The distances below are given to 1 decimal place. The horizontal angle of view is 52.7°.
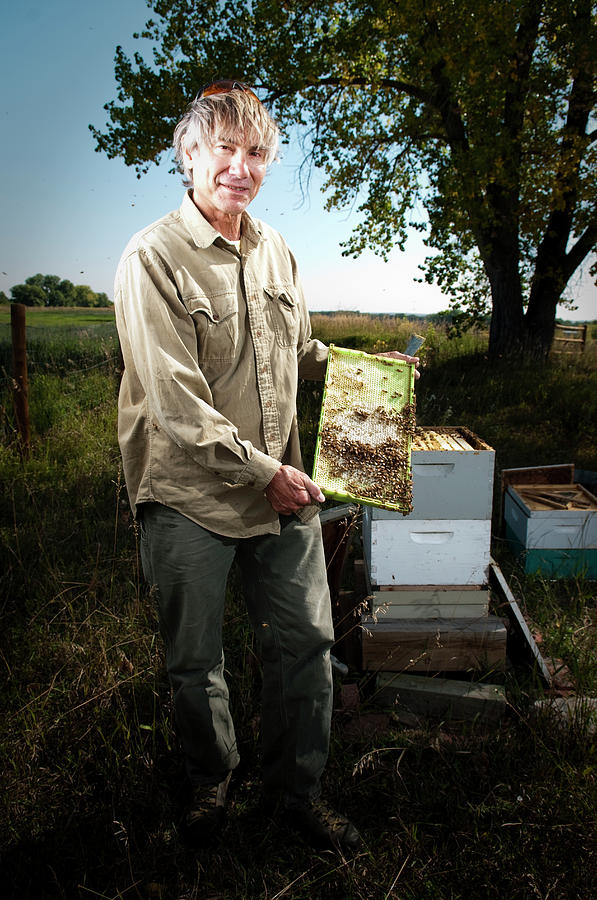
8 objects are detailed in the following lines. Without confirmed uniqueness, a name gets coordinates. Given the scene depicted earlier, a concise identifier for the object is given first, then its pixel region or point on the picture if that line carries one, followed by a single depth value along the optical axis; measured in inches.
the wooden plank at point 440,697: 99.4
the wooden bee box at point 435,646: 106.4
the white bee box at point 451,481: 102.8
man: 68.1
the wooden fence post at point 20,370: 215.5
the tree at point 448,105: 329.1
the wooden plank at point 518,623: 105.3
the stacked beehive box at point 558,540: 154.0
